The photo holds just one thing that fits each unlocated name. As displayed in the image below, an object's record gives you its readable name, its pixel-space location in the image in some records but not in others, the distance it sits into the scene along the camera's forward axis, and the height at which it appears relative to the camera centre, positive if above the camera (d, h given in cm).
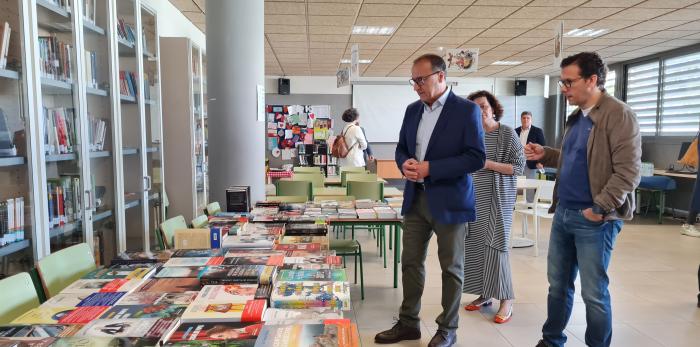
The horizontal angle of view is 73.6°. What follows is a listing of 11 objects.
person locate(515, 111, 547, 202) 732 +13
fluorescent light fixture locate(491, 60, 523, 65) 1020 +175
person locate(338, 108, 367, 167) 684 +1
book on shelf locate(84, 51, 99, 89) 322 +51
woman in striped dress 312 -46
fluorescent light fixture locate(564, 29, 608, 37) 721 +171
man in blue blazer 249 -19
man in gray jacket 214 -20
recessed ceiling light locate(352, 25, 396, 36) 709 +173
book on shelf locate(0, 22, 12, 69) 230 +49
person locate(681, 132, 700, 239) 353 -50
